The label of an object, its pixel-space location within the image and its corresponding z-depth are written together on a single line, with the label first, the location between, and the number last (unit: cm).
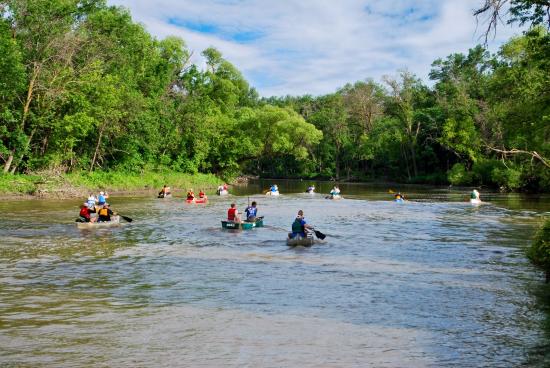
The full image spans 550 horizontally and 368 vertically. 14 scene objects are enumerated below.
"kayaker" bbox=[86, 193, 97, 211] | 3064
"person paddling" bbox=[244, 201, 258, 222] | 2991
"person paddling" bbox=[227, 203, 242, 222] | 2891
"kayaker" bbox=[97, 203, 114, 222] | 2897
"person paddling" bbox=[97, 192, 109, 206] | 3512
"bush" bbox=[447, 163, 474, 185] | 7338
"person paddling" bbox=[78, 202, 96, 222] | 2806
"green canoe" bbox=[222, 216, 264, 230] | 2859
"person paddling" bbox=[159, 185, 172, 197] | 4996
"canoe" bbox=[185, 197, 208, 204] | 4519
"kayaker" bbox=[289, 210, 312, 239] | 2373
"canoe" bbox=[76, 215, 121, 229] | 2789
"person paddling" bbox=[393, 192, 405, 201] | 4809
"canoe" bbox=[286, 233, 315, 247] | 2369
